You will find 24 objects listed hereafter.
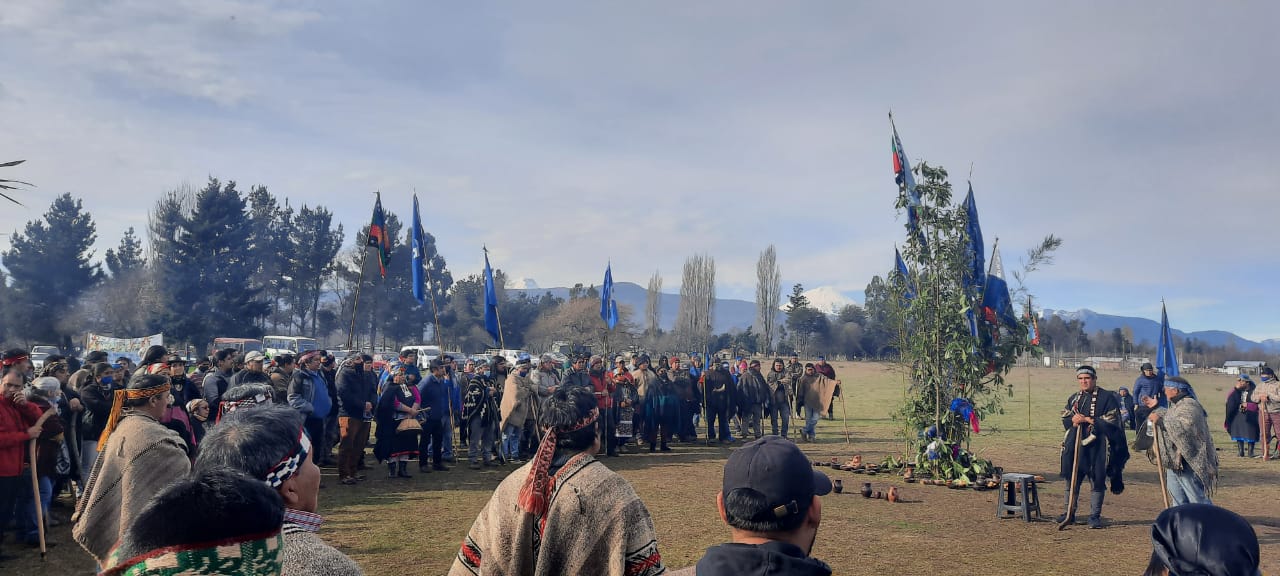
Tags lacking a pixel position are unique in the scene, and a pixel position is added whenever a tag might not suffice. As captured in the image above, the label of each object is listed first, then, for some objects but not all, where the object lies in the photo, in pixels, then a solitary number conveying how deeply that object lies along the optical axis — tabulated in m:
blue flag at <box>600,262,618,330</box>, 20.42
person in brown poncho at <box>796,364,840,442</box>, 18.72
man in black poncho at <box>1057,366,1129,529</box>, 9.42
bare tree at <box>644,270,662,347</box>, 86.94
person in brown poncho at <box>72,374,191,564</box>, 4.00
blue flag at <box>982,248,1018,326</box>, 12.95
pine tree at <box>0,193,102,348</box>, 43.19
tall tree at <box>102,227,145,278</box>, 52.24
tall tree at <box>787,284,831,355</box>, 70.62
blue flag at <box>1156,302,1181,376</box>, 16.20
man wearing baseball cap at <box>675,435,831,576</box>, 2.10
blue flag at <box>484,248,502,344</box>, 16.77
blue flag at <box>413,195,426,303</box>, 16.27
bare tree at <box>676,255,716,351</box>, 80.75
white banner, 37.00
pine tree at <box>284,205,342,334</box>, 59.56
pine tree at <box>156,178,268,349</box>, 44.41
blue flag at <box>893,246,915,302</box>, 13.28
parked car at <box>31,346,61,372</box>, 31.33
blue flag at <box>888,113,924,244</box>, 13.03
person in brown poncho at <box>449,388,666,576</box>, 3.23
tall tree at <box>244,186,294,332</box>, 56.78
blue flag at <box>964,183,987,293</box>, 12.93
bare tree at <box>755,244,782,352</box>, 77.25
